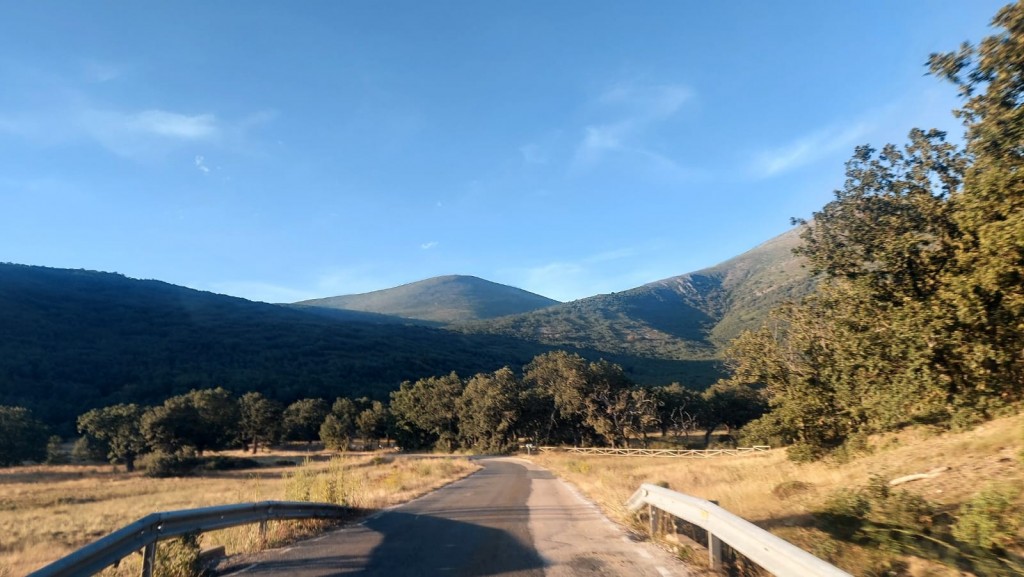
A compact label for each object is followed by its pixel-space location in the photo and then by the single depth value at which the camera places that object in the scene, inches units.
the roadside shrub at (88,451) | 2413.9
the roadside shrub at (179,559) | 243.6
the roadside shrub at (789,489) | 536.9
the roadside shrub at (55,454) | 2352.4
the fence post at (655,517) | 365.8
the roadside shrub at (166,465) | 1989.4
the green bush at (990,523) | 268.5
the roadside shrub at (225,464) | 2132.1
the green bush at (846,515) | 336.2
